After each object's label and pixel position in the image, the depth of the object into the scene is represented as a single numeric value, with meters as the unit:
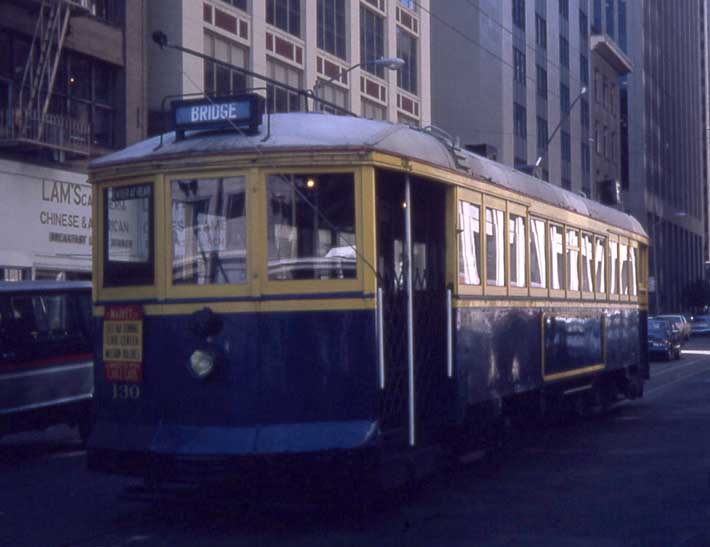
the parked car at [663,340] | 39.72
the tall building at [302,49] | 30.42
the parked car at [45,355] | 14.27
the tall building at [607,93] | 71.50
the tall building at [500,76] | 54.25
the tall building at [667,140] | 84.38
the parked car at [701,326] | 70.06
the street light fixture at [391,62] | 27.99
